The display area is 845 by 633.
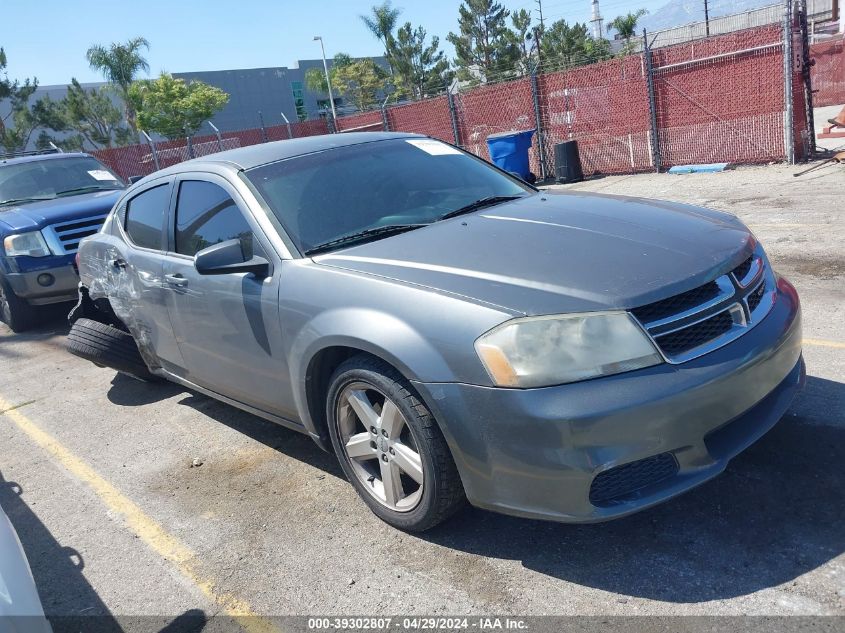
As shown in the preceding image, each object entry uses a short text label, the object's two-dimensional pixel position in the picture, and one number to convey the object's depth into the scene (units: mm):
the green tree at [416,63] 65312
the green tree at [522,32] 63312
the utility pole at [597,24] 80575
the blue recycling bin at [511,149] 14078
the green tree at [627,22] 65062
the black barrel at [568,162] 14102
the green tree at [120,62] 53750
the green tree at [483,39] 64312
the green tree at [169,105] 55656
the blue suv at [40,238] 7707
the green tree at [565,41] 56156
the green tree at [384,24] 63312
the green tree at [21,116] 46219
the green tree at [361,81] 66125
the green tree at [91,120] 52344
